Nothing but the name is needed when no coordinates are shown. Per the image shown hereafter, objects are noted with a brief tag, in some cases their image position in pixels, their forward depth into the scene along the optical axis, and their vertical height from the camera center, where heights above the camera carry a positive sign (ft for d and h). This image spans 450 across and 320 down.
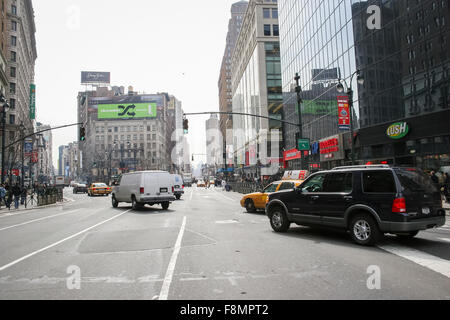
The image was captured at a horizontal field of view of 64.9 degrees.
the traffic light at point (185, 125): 78.18 +12.12
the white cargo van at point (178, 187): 105.70 -2.28
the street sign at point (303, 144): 80.59 +7.12
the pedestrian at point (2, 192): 81.82 -1.42
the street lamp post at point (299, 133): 79.93 +10.87
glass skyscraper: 68.74 +22.69
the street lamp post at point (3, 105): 79.36 +18.38
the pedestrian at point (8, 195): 79.95 -2.17
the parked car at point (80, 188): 182.91 -2.48
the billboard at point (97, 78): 509.35 +151.53
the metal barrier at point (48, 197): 92.46 -3.37
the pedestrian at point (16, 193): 83.76 -1.82
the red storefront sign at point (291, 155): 144.13 +8.99
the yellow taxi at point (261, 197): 52.31 -3.25
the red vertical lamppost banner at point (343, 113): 88.33 +15.51
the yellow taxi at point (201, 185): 241.63 -4.22
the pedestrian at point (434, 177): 59.93 -1.19
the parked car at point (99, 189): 137.59 -2.61
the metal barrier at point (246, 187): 115.84 -3.68
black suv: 25.03 -2.20
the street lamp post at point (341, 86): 70.69 +17.81
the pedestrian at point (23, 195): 89.79 -2.57
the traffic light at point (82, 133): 82.33 +11.58
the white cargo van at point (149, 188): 64.49 -1.45
